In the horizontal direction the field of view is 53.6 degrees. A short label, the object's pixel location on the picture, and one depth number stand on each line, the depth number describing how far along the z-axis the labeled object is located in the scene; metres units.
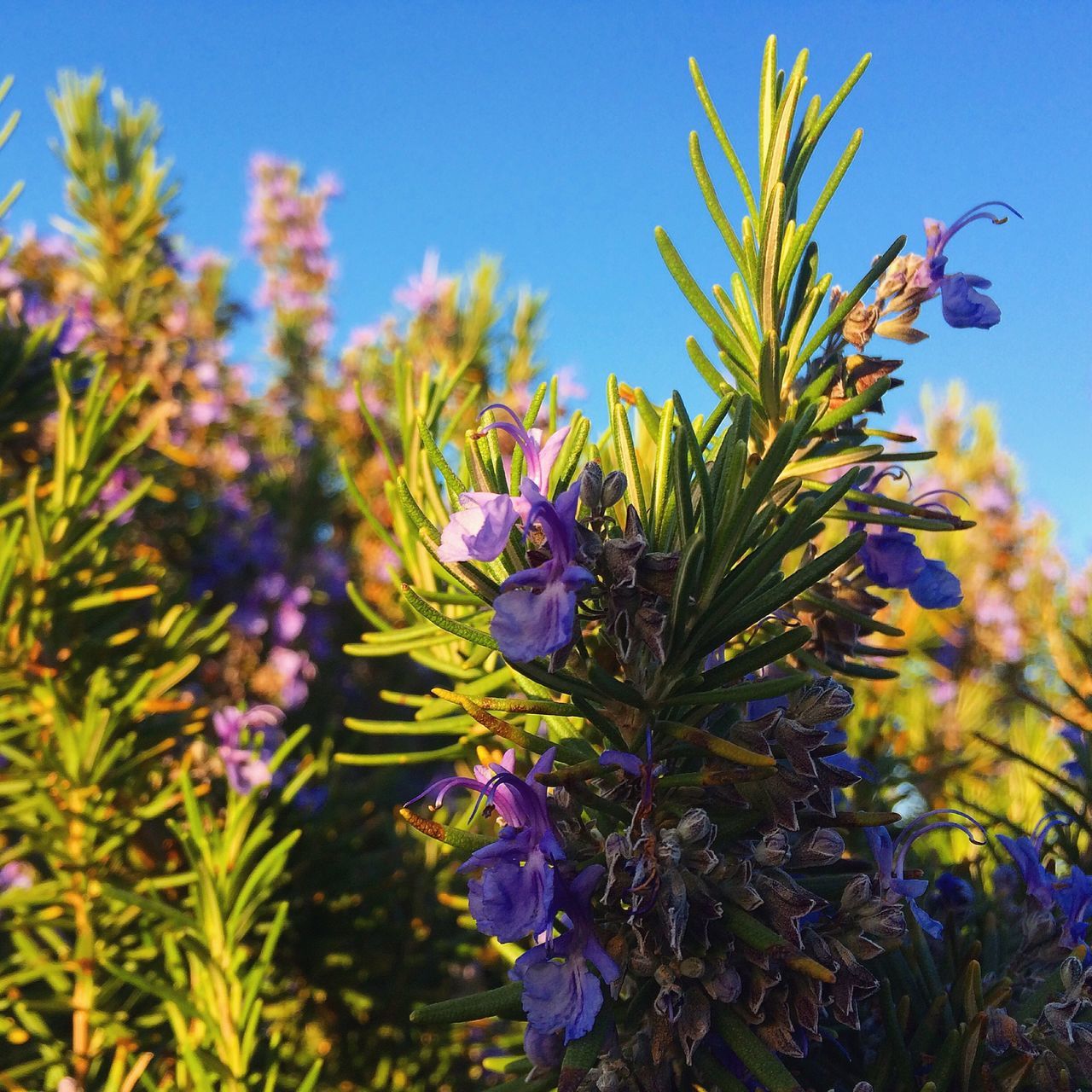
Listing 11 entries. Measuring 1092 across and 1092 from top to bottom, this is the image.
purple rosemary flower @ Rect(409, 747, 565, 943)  0.10
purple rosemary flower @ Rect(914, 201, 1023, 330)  0.14
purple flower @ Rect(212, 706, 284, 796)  0.22
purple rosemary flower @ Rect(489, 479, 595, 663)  0.10
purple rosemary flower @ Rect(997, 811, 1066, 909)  0.13
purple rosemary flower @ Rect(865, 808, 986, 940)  0.12
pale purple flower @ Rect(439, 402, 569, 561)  0.11
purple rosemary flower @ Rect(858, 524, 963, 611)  0.14
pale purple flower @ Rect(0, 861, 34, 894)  0.30
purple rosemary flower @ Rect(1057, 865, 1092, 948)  0.13
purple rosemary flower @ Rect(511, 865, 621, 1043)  0.10
